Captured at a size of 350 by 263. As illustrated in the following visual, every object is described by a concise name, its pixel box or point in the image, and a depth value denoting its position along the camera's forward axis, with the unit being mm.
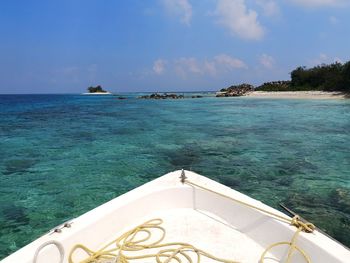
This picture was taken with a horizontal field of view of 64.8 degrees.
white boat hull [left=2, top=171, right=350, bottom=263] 2793
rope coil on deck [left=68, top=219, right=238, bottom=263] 2953
